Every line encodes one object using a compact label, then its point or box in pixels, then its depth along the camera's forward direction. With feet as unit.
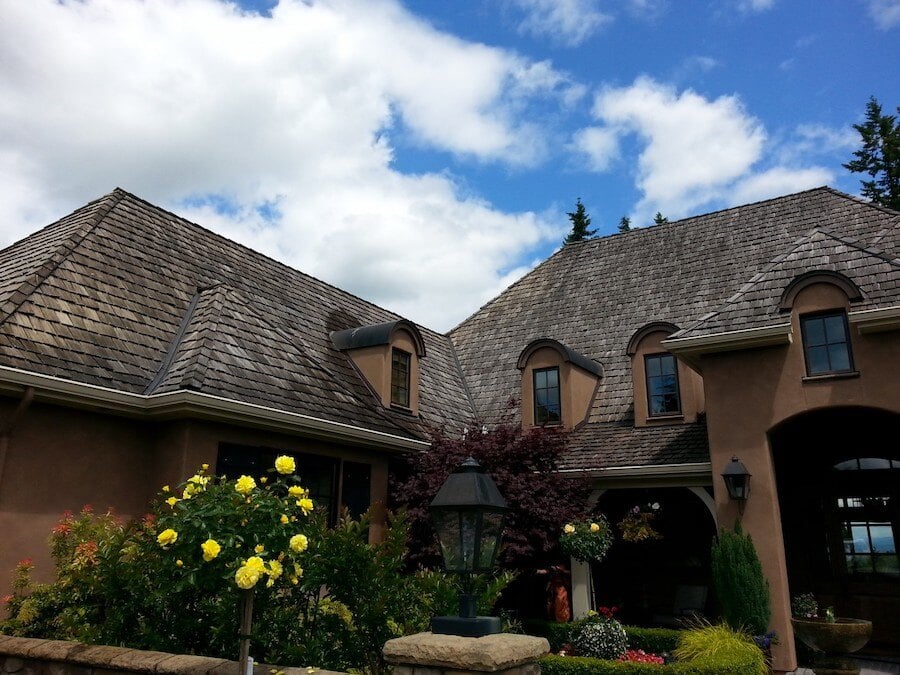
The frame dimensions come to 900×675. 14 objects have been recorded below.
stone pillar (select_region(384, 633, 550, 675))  12.48
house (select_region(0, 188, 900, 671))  28.30
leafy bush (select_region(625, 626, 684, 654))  32.94
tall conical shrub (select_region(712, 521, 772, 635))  30.50
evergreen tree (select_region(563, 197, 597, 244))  115.34
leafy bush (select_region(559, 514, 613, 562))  35.94
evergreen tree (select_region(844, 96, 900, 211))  99.96
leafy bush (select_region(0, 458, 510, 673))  16.24
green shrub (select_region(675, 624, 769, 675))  27.12
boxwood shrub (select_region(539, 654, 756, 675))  26.30
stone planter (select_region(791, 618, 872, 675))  29.81
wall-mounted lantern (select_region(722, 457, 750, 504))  32.37
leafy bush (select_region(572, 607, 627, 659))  31.55
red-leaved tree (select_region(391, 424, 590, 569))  36.55
